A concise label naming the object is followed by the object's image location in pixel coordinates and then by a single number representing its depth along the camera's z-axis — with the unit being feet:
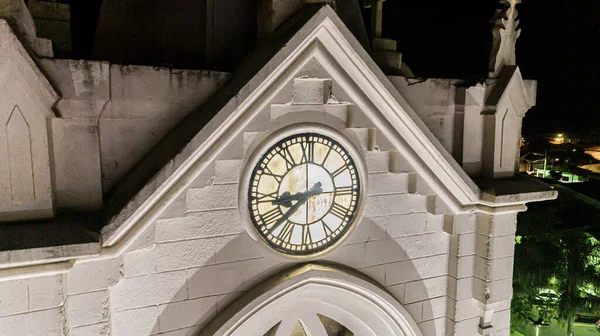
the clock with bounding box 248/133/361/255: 18.93
